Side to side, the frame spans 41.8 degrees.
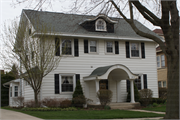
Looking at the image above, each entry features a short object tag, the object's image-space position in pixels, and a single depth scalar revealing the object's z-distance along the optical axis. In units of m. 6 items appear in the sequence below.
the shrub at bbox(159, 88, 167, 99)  15.50
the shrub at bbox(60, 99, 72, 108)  12.07
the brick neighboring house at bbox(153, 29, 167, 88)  20.72
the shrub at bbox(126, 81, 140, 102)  13.90
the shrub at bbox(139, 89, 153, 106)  13.48
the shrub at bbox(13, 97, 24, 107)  13.16
